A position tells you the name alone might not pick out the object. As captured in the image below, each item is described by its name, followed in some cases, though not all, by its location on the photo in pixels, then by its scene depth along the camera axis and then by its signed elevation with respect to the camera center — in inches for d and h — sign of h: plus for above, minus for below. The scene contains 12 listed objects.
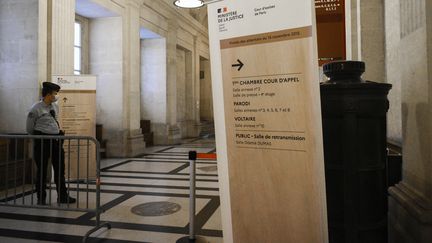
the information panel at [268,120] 78.0 +1.0
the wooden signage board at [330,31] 183.2 +51.9
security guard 190.9 -10.0
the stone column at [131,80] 409.1 +59.0
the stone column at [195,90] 666.8 +72.4
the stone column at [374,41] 183.8 +46.3
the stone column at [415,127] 93.5 -1.3
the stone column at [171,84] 530.0 +67.2
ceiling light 354.0 +133.1
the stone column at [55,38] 264.7 +75.9
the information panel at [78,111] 244.1 +11.8
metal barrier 172.6 -29.5
